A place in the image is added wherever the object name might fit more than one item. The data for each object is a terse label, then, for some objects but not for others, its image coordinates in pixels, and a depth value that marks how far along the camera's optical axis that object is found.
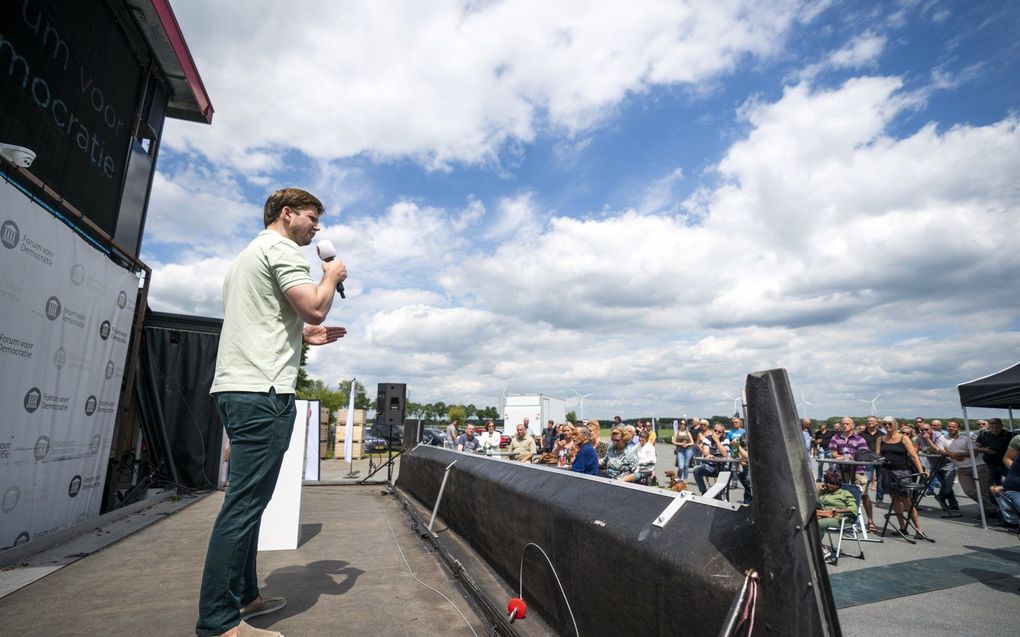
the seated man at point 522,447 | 11.40
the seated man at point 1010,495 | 5.25
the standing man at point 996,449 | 8.82
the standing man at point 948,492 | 9.27
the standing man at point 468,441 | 15.90
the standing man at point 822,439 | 13.08
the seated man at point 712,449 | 10.14
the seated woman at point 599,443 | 7.76
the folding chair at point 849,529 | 5.51
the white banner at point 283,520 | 4.29
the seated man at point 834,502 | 5.32
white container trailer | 24.91
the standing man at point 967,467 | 8.41
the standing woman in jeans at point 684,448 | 11.80
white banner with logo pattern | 4.50
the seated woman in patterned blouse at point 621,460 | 8.25
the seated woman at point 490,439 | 15.98
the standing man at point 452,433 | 16.44
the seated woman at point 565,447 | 9.69
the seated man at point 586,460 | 6.46
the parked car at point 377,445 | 25.24
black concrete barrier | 1.26
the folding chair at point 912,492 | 6.72
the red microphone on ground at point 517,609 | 2.29
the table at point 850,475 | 7.48
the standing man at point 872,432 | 10.32
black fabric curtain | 8.80
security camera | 4.30
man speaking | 2.09
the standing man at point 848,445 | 7.80
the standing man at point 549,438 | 16.25
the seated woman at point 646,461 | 8.41
